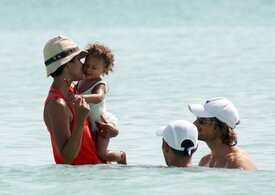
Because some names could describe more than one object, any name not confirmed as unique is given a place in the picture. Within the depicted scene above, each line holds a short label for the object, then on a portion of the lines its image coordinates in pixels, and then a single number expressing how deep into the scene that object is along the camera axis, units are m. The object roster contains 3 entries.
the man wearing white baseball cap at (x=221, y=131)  18.39
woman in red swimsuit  17.09
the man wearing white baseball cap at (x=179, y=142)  17.22
